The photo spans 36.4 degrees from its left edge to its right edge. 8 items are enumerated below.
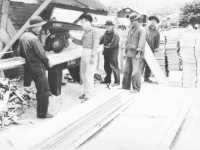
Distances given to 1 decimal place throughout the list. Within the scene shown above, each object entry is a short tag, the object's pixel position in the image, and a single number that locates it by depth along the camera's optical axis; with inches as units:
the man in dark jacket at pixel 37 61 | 216.7
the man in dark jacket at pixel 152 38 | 360.5
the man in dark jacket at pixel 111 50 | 344.5
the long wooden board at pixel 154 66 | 371.6
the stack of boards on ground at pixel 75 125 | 146.4
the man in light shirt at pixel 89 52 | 275.9
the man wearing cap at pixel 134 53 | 301.1
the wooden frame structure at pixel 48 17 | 279.7
